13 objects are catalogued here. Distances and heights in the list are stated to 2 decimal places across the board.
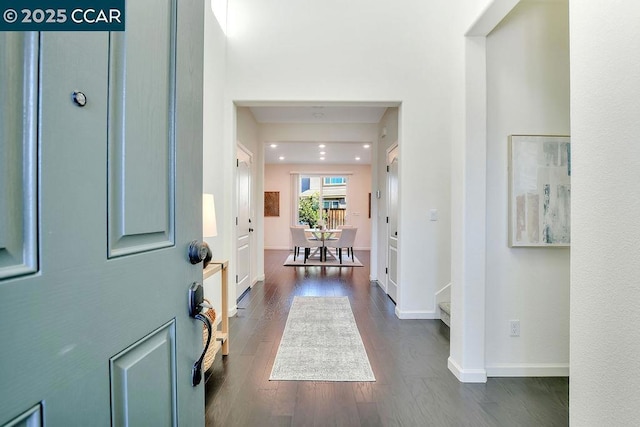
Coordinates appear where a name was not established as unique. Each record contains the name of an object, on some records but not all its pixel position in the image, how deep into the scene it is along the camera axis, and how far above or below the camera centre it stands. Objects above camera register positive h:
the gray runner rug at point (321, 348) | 2.30 -1.18
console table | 2.51 -0.79
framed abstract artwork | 2.30 +0.16
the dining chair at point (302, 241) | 7.46 -0.66
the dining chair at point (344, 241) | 7.37 -0.66
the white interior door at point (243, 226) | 4.17 -0.18
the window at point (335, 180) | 10.08 +1.09
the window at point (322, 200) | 10.13 +0.44
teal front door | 0.42 -0.02
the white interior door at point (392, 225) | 4.12 -0.16
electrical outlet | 2.34 -0.86
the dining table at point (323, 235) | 7.54 -0.56
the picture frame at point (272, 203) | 10.06 +0.33
